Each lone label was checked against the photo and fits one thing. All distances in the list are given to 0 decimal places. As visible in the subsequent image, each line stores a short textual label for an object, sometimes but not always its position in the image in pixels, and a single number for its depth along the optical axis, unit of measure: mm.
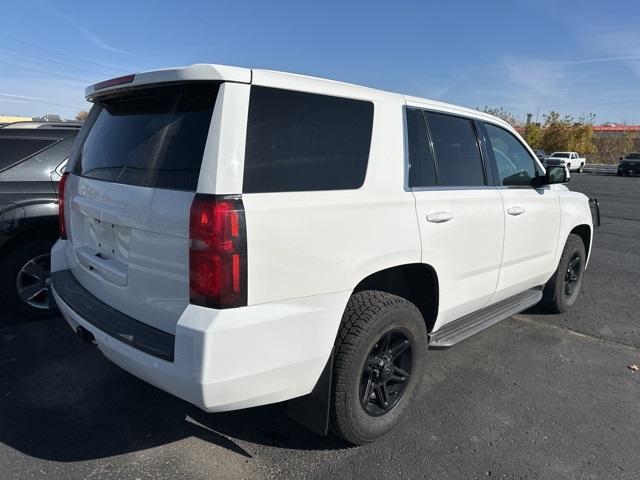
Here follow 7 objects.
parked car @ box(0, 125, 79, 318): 4020
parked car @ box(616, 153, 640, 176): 36594
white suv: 2014
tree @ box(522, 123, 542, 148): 58369
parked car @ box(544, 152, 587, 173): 41425
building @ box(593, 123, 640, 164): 55438
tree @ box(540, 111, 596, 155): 54938
